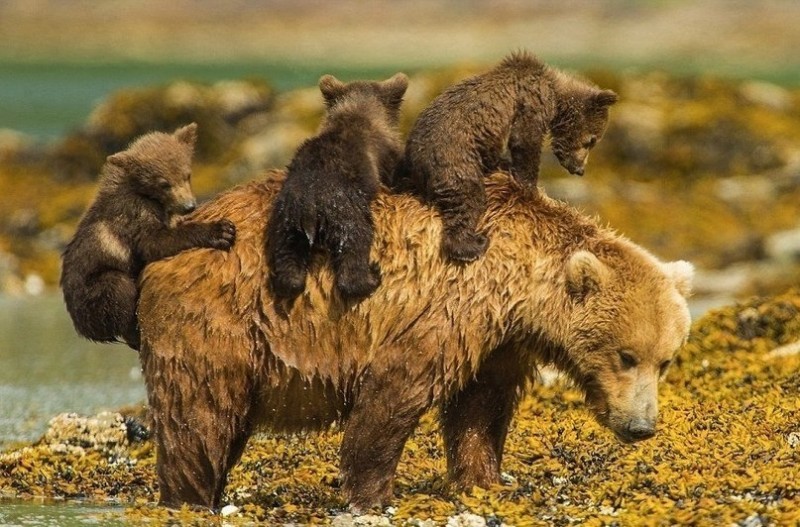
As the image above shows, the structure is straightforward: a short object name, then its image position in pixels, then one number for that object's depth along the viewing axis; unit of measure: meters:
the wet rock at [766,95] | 74.19
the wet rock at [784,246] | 47.44
